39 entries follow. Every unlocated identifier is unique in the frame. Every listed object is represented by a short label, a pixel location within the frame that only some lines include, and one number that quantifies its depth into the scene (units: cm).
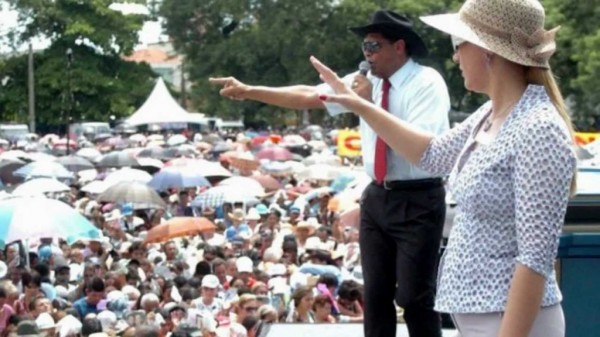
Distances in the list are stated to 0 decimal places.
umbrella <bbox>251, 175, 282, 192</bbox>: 2397
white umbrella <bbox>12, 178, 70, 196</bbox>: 1748
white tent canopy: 4722
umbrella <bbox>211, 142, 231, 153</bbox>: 3603
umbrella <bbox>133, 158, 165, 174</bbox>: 2678
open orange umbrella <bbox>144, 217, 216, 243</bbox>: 1608
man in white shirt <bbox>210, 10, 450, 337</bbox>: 483
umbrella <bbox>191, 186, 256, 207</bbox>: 1994
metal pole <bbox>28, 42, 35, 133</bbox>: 6599
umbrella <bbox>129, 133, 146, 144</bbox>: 4295
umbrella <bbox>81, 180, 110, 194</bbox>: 2212
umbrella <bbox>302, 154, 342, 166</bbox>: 2811
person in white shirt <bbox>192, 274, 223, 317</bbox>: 1170
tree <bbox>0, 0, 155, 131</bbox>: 6825
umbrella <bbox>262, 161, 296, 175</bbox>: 2888
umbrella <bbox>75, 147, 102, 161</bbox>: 3179
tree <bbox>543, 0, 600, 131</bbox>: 4084
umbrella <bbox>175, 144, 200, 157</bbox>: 3238
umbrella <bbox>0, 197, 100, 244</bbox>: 1278
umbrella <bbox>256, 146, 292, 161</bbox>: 3241
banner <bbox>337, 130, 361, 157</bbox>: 2577
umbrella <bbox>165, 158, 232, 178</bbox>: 2344
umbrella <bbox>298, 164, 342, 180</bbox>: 2639
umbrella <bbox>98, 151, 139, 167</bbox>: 2808
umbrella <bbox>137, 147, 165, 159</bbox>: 3156
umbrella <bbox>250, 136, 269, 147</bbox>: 3834
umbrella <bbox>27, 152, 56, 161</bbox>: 2565
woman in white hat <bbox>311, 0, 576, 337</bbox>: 305
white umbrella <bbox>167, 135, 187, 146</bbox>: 3924
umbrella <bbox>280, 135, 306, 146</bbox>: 3897
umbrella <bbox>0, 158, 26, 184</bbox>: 2402
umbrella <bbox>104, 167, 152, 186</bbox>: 2205
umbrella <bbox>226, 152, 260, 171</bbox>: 2817
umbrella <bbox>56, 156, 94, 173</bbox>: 2781
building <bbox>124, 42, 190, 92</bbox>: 11650
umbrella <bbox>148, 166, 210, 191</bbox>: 2273
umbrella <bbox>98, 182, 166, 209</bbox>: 1947
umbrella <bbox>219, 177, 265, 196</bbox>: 2048
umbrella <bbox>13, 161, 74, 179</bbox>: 2312
